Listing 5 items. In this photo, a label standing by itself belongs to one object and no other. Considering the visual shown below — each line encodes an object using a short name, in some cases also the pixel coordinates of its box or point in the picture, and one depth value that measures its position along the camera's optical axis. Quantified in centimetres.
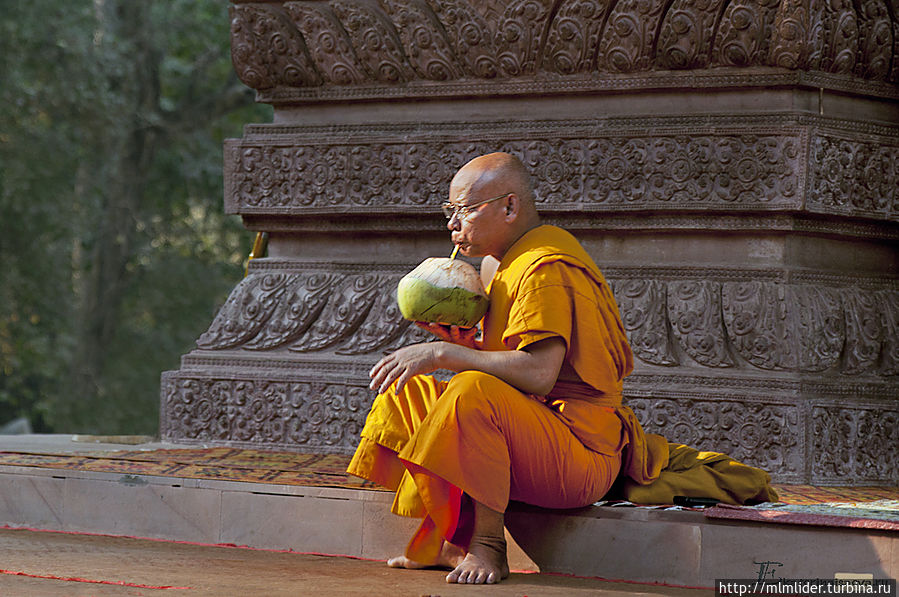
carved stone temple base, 1220
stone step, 874
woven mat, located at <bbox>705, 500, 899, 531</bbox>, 859
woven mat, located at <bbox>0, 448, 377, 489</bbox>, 1085
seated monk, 850
